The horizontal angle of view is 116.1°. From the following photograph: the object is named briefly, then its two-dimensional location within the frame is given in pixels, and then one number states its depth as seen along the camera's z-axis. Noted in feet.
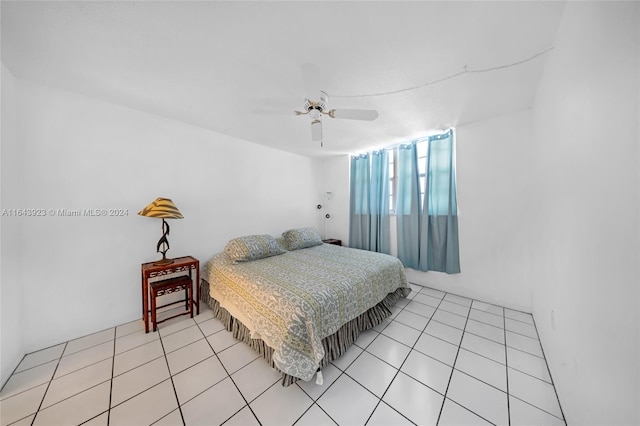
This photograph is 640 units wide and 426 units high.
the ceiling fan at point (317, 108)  4.66
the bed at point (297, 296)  4.83
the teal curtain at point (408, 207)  10.14
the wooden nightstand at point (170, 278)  6.77
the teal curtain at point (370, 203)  11.55
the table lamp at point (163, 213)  6.83
